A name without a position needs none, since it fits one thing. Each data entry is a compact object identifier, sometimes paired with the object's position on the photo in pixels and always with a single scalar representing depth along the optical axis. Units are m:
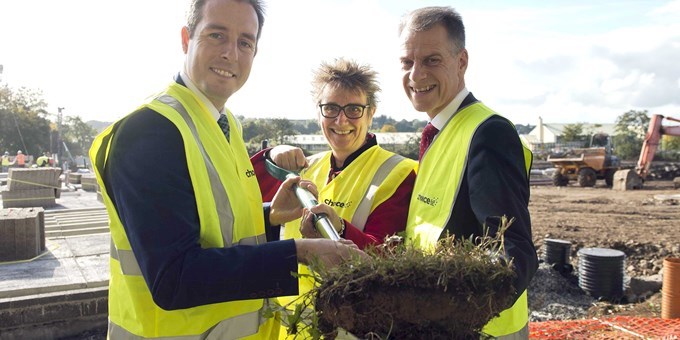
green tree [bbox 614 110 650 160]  64.56
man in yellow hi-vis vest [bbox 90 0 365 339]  1.62
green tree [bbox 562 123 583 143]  71.57
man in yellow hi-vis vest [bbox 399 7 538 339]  1.79
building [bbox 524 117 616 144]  96.46
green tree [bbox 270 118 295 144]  66.62
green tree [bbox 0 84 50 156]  55.62
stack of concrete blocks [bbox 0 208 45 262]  6.91
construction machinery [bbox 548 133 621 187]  27.73
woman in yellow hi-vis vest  2.83
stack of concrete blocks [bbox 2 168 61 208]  13.84
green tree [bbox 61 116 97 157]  83.88
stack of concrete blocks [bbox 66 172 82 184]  24.11
